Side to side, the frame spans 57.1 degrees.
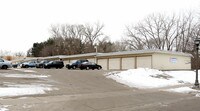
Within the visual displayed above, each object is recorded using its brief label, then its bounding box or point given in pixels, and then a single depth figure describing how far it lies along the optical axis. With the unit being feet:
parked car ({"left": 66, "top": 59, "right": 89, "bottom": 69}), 91.95
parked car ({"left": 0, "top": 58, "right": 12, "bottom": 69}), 71.61
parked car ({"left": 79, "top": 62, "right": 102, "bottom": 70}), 88.99
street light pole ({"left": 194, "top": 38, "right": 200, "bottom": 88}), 46.07
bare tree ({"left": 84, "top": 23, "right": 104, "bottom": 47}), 198.78
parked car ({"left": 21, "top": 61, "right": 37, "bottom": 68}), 108.21
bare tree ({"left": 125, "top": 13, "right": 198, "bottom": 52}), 144.83
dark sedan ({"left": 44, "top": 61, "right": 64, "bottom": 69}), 96.04
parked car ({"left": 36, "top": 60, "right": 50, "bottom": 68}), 102.50
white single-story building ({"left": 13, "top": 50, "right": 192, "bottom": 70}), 83.56
